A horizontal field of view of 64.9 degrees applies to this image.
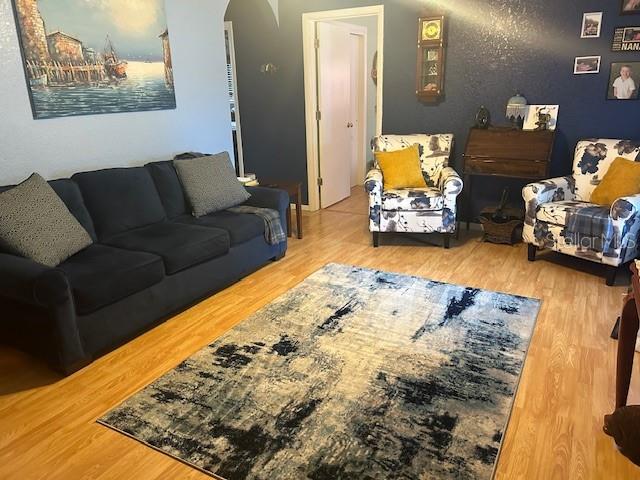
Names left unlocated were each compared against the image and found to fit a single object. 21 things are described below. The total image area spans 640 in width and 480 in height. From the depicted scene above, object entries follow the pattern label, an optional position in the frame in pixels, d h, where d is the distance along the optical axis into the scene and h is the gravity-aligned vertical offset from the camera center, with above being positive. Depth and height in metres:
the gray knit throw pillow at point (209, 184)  3.71 -0.65
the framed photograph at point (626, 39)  3.89 +0.33
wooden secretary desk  4.12 -0.53
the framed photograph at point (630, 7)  3.84 +0.57
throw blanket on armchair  3.40 -0.95
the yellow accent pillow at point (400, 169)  4.48 -0.69
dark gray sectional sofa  2.39 -0.90
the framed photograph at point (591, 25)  4.00 +0.46
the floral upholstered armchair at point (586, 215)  3.39 -0.88
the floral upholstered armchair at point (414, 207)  4.16 -0.94
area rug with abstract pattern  1.92 -1.33
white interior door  5.36 -0.20
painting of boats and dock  3.11 +0.27
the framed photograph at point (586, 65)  4.08 +0.16
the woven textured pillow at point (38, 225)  2.61 -0.66
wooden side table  4.49 -0.85
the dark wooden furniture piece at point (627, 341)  1.92 -0.96
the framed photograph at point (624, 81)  3.95 +0.03
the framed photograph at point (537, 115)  4.30 -0.24
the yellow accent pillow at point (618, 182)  3.63 -0.69
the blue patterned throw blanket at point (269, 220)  3.80 -0.93
